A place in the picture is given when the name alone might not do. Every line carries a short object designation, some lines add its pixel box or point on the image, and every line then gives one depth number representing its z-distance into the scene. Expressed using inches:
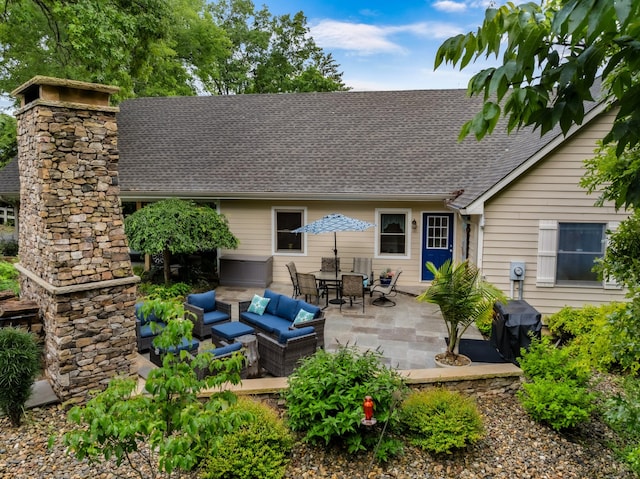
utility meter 353.4
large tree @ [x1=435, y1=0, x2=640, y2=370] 68.0
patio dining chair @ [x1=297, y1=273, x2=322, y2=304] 385.1
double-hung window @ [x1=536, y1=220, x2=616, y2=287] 345.7
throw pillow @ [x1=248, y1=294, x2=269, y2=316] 317.4
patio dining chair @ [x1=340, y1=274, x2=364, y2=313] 379.9
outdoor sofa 279.4
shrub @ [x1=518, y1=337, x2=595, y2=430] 187.6
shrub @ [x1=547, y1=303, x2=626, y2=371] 222.0
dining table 414.8
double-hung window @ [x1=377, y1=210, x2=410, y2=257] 490.6
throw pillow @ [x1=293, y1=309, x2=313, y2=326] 282.2
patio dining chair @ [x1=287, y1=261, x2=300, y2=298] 425.1
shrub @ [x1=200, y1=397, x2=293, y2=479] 158.9
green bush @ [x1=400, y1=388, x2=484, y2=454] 175.8
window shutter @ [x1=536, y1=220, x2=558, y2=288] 345.7
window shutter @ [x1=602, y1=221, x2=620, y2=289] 335.0
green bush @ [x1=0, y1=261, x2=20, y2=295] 366.9
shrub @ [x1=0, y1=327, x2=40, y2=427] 193.2
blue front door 482.6
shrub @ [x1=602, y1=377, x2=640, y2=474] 136.2
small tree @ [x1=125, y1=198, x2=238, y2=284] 422.0
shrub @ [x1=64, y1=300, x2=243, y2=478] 117.3
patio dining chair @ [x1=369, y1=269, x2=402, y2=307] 410.0
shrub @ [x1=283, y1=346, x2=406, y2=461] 171.6
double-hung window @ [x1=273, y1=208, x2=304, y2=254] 510.9
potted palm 236.4
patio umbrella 409.4
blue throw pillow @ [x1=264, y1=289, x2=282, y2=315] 315.0
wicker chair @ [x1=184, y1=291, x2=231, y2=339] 307.3
